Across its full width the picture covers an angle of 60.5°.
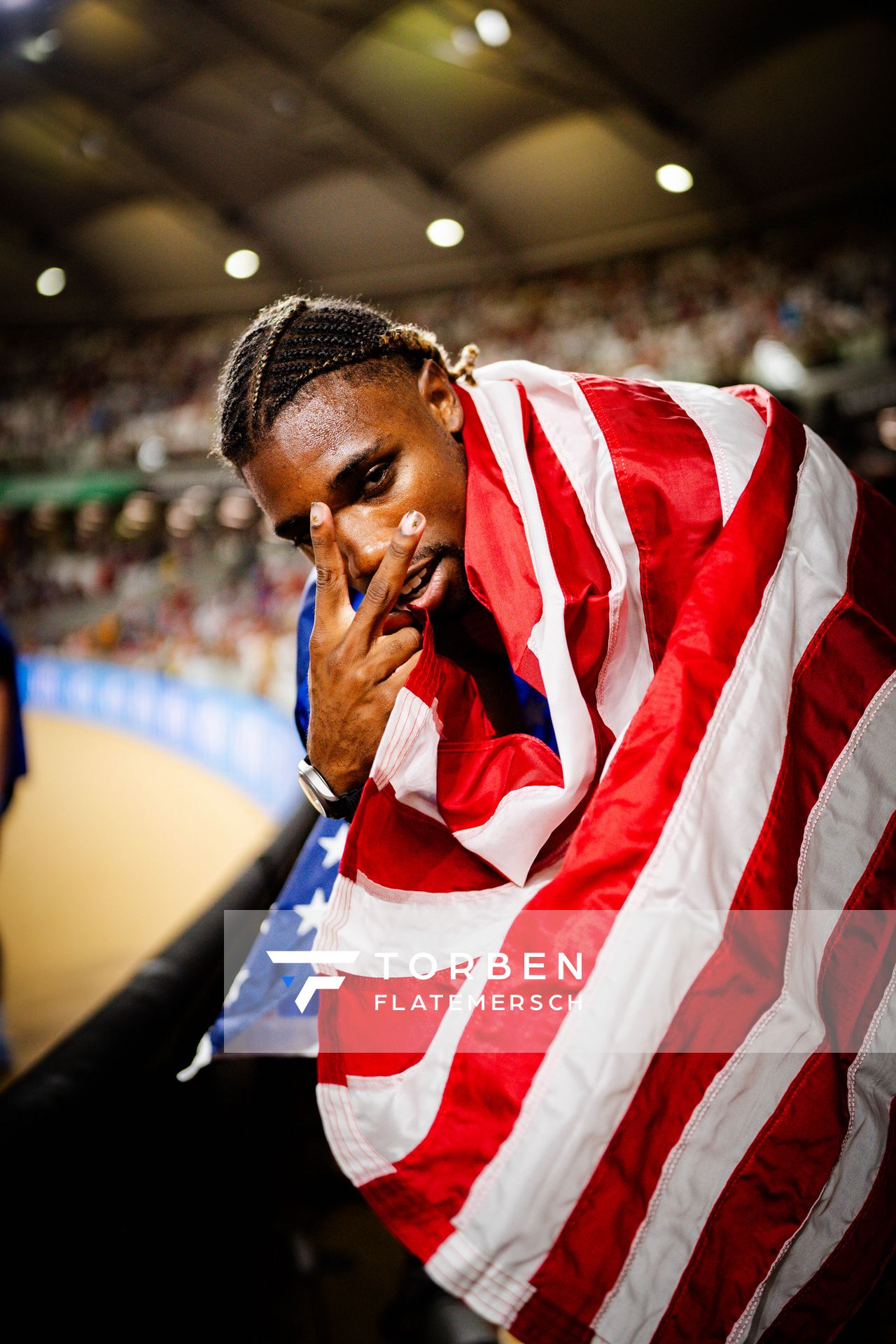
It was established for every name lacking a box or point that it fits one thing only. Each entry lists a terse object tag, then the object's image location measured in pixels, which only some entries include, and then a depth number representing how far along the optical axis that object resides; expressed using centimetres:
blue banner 641
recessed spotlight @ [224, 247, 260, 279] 1079
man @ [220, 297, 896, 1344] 71
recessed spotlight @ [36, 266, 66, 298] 1206
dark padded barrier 114
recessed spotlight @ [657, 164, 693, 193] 841
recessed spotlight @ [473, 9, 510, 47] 641
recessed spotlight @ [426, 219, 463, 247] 973
